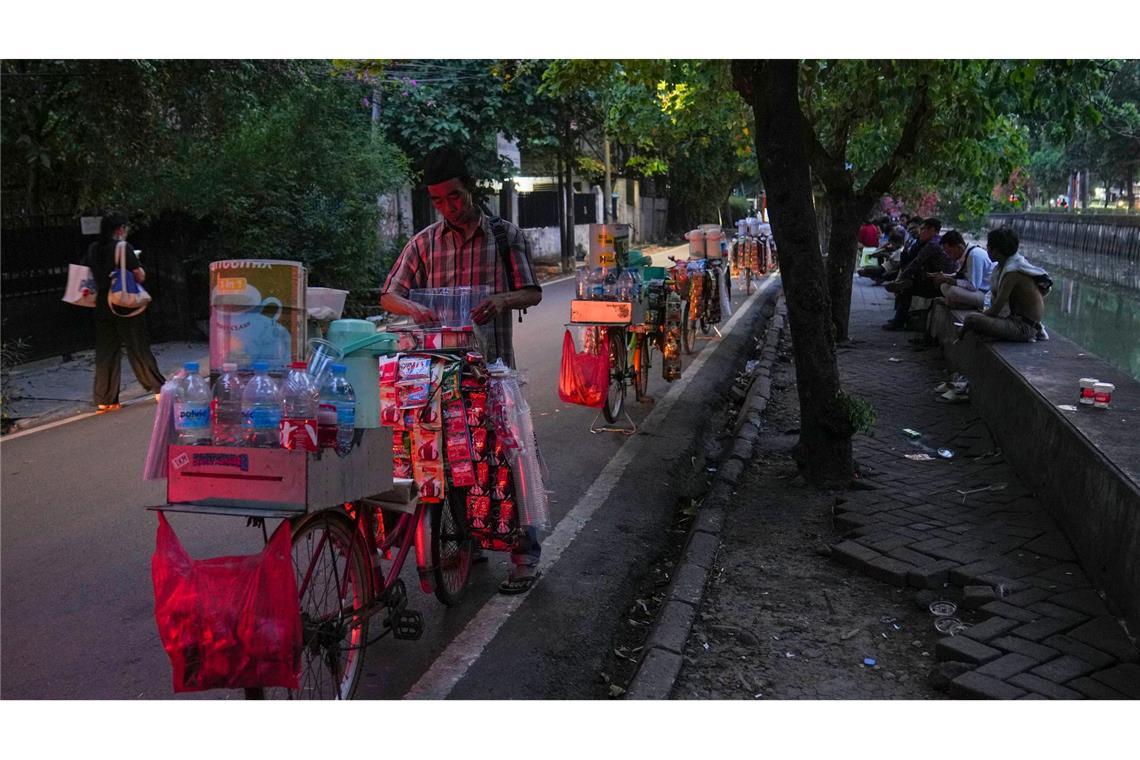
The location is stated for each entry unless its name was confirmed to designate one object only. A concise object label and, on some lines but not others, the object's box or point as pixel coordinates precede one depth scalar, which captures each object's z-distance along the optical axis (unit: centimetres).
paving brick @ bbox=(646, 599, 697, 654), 427
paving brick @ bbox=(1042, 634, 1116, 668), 396
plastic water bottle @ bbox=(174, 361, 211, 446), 304
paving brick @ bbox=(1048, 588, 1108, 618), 443
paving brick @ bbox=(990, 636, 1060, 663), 403
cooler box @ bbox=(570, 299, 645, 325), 805
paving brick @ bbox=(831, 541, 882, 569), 526
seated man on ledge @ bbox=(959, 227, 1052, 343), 860
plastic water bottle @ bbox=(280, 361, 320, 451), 298
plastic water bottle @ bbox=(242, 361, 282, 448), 303
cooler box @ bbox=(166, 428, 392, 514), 299
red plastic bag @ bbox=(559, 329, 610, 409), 780
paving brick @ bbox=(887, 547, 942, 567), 516
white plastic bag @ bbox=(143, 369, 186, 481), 305
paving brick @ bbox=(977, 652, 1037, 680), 388
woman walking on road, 962
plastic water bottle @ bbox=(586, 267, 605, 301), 836
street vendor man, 470
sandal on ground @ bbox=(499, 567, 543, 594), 473
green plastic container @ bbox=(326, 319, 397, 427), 347
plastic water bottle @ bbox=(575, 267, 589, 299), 845
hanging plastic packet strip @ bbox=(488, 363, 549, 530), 429
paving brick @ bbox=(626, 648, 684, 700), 382
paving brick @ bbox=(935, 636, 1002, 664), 404
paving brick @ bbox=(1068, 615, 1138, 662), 402
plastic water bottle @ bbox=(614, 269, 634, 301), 827
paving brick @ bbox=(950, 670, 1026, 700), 371
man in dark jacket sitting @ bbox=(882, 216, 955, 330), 1289
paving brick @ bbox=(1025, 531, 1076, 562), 514
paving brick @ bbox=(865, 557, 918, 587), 502
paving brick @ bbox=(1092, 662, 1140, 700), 375
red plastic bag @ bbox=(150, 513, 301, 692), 288
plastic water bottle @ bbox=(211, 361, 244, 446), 310
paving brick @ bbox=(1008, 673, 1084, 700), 370
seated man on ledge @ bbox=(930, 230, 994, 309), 1107
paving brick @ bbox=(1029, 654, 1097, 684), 384
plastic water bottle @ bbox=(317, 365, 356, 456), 317
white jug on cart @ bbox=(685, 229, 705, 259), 1297
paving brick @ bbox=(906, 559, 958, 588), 495
